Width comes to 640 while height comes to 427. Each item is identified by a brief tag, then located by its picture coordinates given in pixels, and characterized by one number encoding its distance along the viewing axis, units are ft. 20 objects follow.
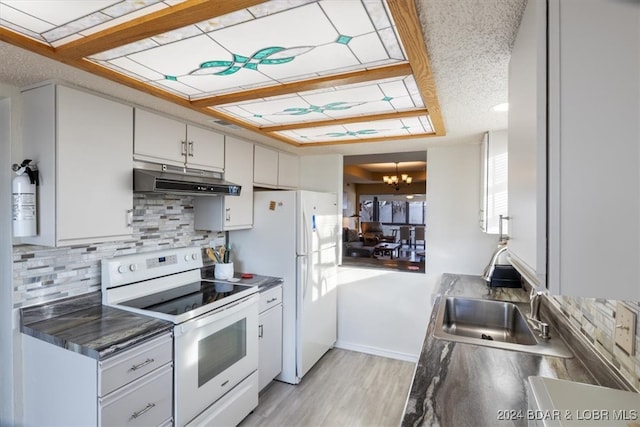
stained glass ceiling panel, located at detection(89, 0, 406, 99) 3.32
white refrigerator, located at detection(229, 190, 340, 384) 8.97
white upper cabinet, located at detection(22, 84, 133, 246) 5.08
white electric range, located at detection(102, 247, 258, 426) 5.88
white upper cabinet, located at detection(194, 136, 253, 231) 8.34
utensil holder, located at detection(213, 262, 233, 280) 8.63
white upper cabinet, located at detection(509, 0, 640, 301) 2.21
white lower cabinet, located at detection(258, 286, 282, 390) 8.29
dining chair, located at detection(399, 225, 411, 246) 26.63
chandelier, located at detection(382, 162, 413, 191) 20.29
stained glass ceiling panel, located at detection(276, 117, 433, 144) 7.38
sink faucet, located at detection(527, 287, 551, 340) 5.53
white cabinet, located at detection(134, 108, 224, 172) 6.30
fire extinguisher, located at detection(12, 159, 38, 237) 5.07
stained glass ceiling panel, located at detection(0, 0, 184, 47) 3.15
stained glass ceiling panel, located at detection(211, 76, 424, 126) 5.28
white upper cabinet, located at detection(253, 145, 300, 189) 9.56
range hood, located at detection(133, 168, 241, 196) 5.98
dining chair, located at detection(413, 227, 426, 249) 26.53
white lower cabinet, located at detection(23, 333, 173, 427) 4.64
